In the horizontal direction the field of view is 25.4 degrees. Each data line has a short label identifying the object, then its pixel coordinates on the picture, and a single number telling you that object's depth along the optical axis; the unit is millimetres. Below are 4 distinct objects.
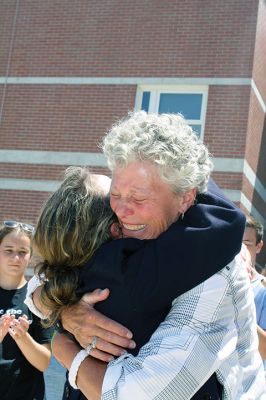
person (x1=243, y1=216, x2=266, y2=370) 3455
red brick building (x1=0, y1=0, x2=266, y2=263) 11977
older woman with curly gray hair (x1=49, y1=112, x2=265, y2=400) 1685
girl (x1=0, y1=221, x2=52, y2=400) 3768
